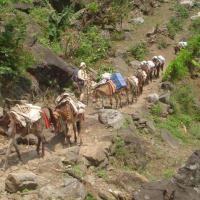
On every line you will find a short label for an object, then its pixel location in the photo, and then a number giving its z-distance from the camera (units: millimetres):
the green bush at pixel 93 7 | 32094
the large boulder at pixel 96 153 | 14234
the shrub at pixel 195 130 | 21197
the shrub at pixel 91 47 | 26859
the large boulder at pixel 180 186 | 12570
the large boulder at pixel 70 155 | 13469
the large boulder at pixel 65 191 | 11539
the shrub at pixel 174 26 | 36928
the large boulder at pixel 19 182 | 11406
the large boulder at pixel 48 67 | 20094
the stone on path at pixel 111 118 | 17562
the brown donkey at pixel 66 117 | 14664
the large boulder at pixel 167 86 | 25594
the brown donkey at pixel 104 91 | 20141
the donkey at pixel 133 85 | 22625
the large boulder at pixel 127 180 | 13422
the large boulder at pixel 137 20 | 37406
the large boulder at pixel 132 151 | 15352
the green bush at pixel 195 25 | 38469
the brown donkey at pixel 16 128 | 12695
